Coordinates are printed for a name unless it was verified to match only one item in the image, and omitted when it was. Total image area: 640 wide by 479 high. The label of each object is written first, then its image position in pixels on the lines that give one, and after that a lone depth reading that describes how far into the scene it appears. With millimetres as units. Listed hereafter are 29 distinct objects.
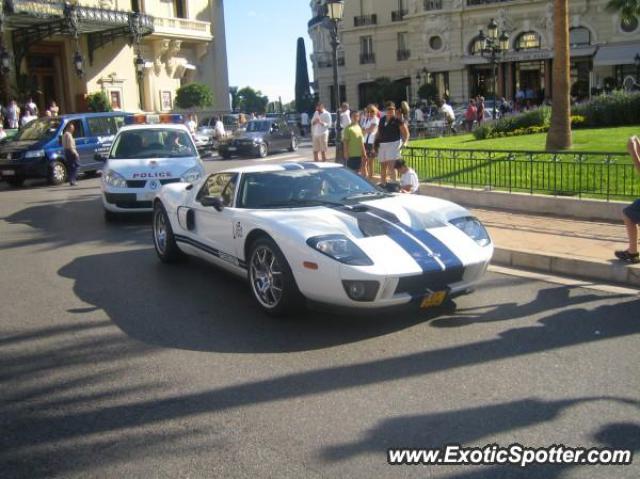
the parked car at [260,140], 26812
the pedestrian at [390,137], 13016
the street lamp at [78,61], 33438
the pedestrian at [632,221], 6840
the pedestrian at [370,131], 15398
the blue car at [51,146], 18375
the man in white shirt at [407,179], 9570
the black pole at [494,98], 29109
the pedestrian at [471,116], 28469
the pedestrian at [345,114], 21350
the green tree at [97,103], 34656
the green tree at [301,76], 79762
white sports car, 5469
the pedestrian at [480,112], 28172
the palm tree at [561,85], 15234
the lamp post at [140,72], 35094
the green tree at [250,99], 132550
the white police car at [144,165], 11781
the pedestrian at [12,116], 26609
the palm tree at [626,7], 25500
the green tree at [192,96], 40844
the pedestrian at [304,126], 43025
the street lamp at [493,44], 27609
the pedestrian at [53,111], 26262
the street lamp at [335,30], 15547
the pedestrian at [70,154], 17641
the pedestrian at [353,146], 13562
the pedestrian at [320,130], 18062
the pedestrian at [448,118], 28359
